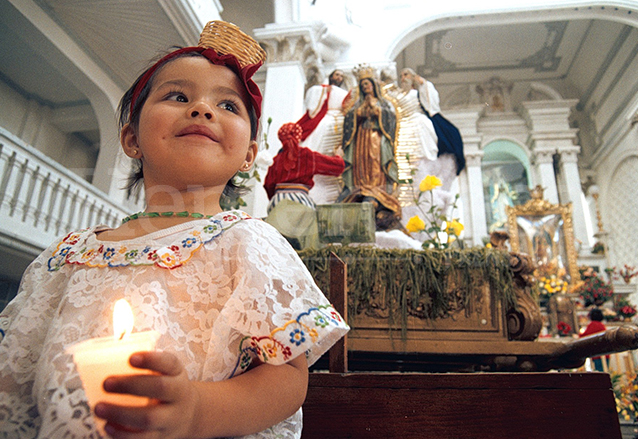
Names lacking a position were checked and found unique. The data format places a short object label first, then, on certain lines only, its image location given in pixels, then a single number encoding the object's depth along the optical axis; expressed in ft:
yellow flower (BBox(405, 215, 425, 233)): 7.73
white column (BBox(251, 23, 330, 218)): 16.25
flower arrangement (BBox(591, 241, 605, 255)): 29.94
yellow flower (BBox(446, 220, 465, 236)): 7.80
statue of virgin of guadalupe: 11.38
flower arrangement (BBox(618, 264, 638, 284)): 24.89
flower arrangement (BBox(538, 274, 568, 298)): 18.80
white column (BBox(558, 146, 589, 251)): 30.76
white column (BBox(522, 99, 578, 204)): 33.78
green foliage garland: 5.52
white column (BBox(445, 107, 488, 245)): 33.06
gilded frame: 28.04
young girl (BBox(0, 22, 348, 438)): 1.59
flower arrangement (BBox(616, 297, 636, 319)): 18.84
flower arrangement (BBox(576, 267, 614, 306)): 18.66
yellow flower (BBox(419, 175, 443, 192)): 8.37
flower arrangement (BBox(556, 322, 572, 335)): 14.48
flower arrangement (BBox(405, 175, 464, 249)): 7.38
